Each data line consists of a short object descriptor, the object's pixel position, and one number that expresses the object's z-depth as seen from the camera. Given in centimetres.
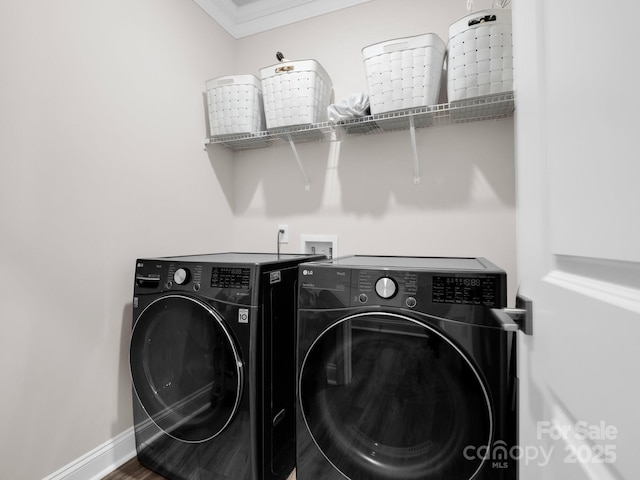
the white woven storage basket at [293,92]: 164
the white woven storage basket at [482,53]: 128
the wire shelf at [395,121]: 142
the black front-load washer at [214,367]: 119
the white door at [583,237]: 31
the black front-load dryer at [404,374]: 91
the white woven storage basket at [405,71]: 139
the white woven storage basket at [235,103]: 180
